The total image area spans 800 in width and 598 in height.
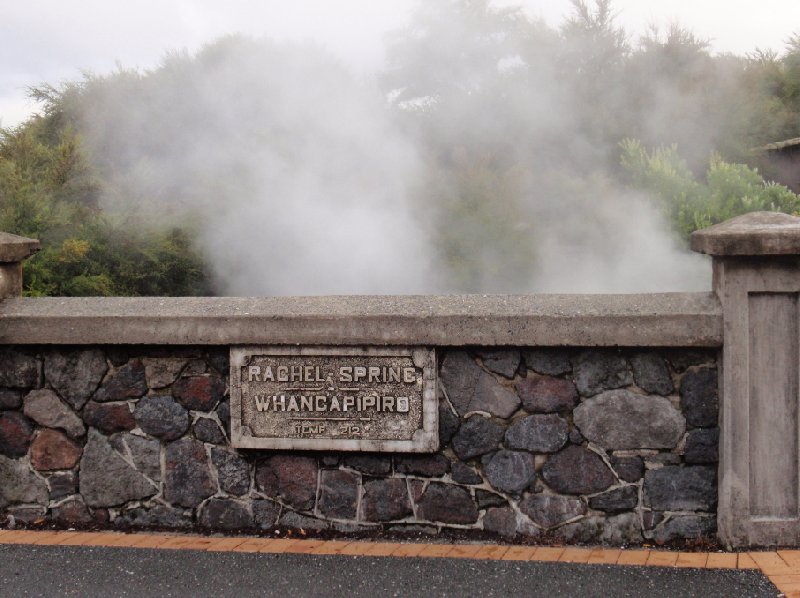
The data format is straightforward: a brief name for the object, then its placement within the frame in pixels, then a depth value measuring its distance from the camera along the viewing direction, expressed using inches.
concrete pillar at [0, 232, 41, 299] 151.4
